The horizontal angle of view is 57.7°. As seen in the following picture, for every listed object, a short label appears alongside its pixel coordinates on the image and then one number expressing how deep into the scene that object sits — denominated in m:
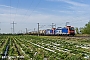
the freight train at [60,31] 25.99
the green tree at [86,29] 36.58
